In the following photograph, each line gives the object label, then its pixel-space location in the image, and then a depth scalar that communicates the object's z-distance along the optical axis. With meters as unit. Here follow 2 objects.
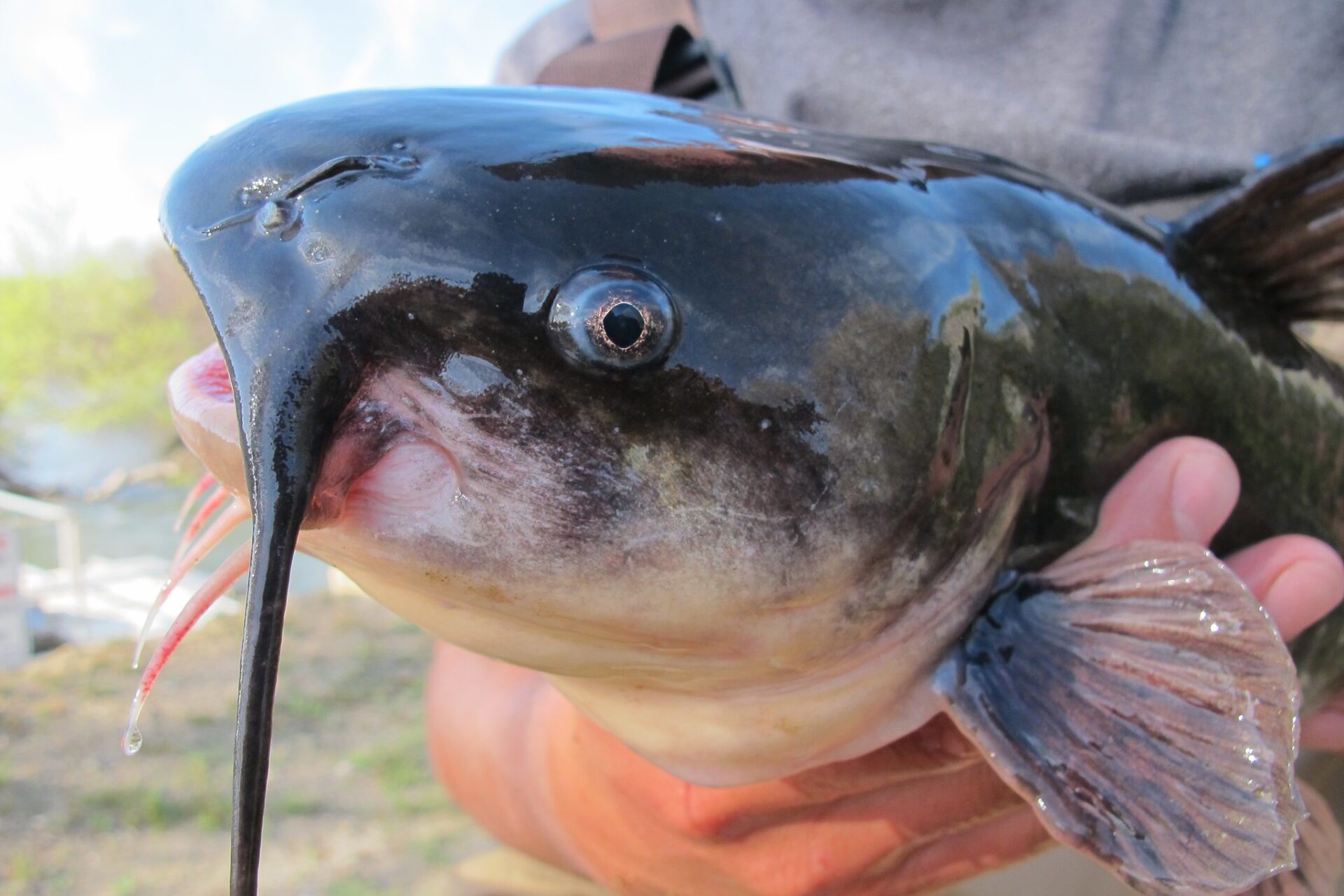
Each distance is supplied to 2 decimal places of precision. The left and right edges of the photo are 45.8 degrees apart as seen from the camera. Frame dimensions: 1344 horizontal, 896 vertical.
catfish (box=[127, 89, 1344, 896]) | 0.25
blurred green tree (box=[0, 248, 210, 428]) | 22.44
